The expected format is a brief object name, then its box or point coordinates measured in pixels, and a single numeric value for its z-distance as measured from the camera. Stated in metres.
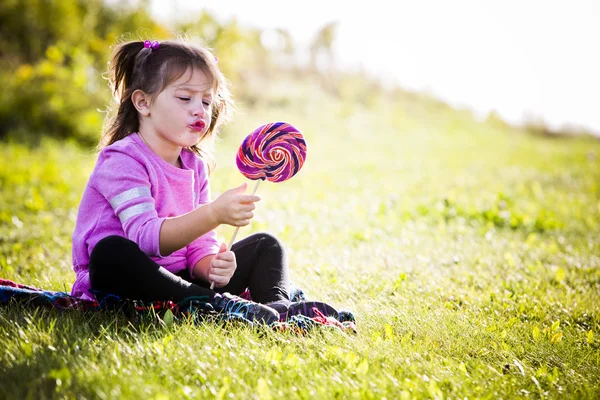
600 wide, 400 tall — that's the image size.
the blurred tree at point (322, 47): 19.20
